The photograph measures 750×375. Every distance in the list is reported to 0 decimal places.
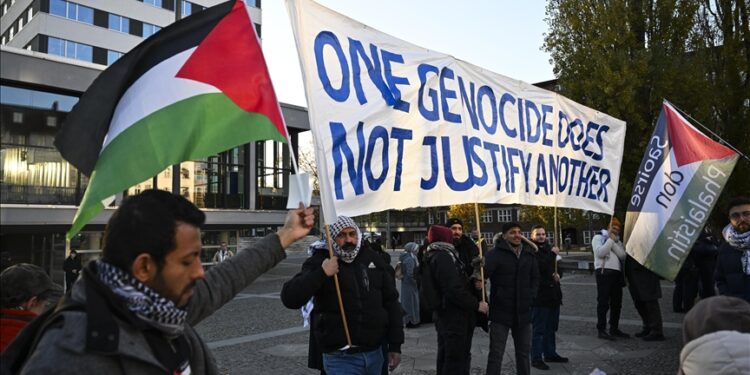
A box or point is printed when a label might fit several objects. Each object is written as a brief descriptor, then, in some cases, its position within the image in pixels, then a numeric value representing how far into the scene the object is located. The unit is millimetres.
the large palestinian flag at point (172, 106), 2580
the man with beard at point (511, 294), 5645
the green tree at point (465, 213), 51781
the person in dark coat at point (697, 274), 10477
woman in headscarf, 9883
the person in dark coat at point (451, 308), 5254
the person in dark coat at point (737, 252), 5234
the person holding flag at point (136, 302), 1431
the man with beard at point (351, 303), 3936
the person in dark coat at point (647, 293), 8328
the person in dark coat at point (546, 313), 7176
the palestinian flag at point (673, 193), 6067
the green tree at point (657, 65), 18031
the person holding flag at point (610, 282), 8570
